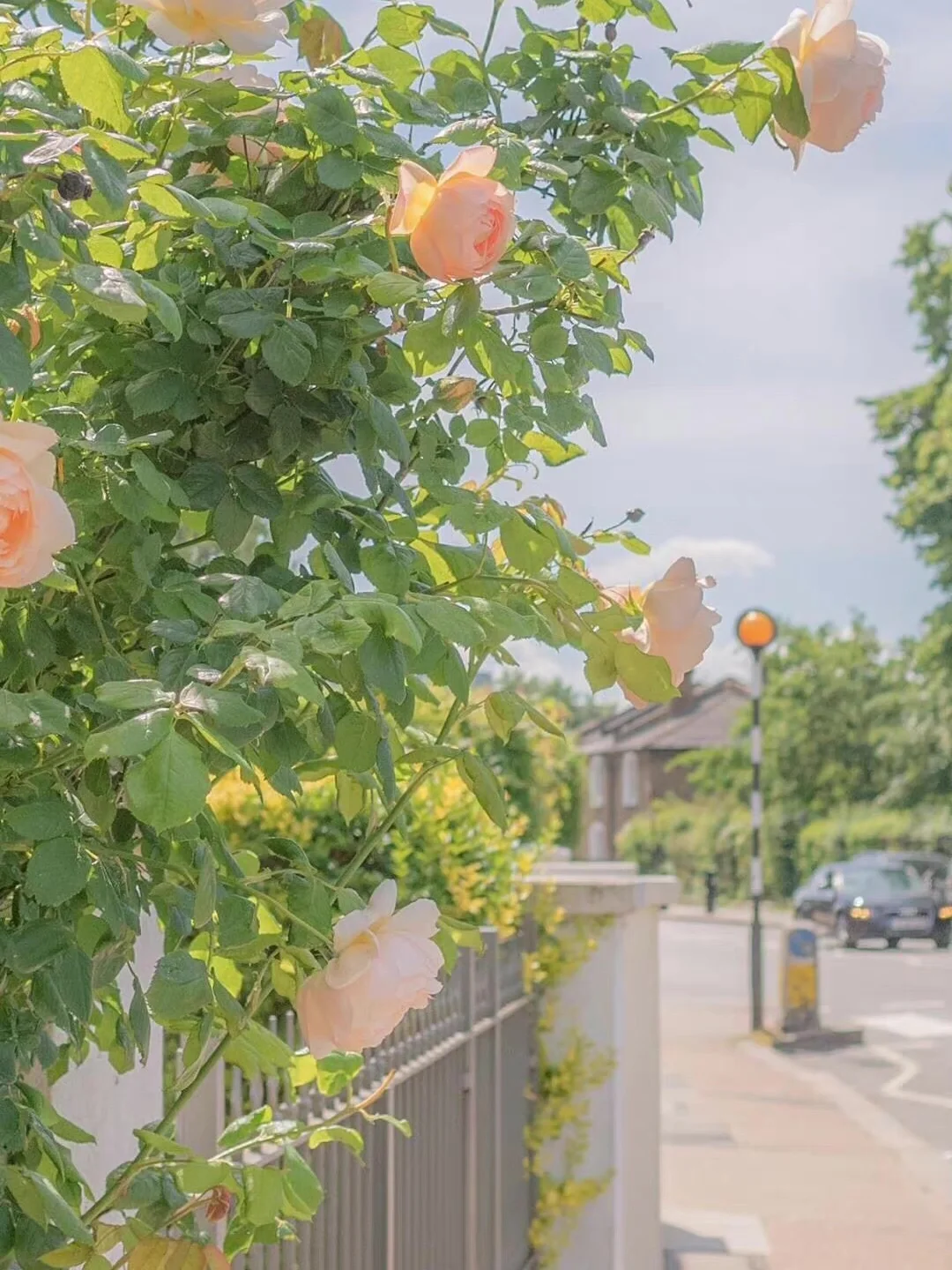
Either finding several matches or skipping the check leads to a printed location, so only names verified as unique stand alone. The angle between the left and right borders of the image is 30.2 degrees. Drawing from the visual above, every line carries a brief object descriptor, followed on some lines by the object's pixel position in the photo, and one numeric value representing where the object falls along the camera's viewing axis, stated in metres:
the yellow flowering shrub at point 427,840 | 4.86
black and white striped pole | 14.88
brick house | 72.56
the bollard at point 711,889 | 43.41
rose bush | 1.26
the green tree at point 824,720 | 52.38
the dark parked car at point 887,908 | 28.97
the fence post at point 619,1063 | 5.82
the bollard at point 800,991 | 16.02
